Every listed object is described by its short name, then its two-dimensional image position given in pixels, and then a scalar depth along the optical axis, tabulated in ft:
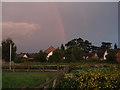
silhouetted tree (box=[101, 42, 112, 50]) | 258.14
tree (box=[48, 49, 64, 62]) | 113.82
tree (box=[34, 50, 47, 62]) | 121.87
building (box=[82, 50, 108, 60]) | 205.00
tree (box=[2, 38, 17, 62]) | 121.33
